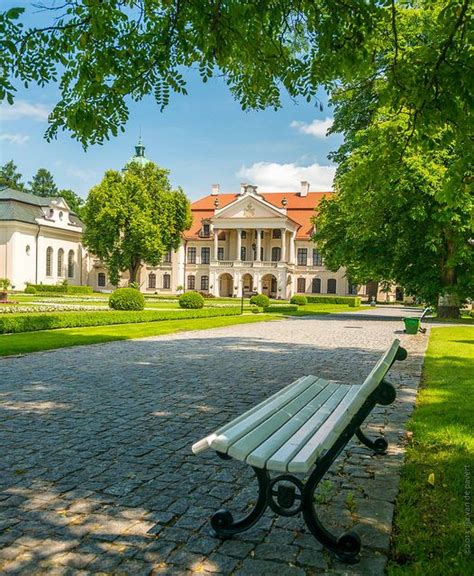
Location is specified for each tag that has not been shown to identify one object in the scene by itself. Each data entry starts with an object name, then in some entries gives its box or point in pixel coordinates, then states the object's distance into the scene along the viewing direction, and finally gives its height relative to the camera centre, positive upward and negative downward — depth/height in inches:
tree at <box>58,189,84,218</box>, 3069.6 +480.1
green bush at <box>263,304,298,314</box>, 1264.8 -57.1
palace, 2209.6 +146.6
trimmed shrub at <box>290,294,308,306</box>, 1758.1 -50.4
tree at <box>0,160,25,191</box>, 3193.9 +627.8
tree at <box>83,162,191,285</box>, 1846.7 +215.2
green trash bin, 679.1 -49.5
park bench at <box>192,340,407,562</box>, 109.1 -34.0
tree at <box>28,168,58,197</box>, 3292.3 +592.5
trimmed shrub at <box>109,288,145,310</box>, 1024.2 -30.1
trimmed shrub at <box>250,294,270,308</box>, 1462.8 -44.7
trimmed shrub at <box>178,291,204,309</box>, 1214.3 -37.4
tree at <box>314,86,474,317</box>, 859.4 +82.8
